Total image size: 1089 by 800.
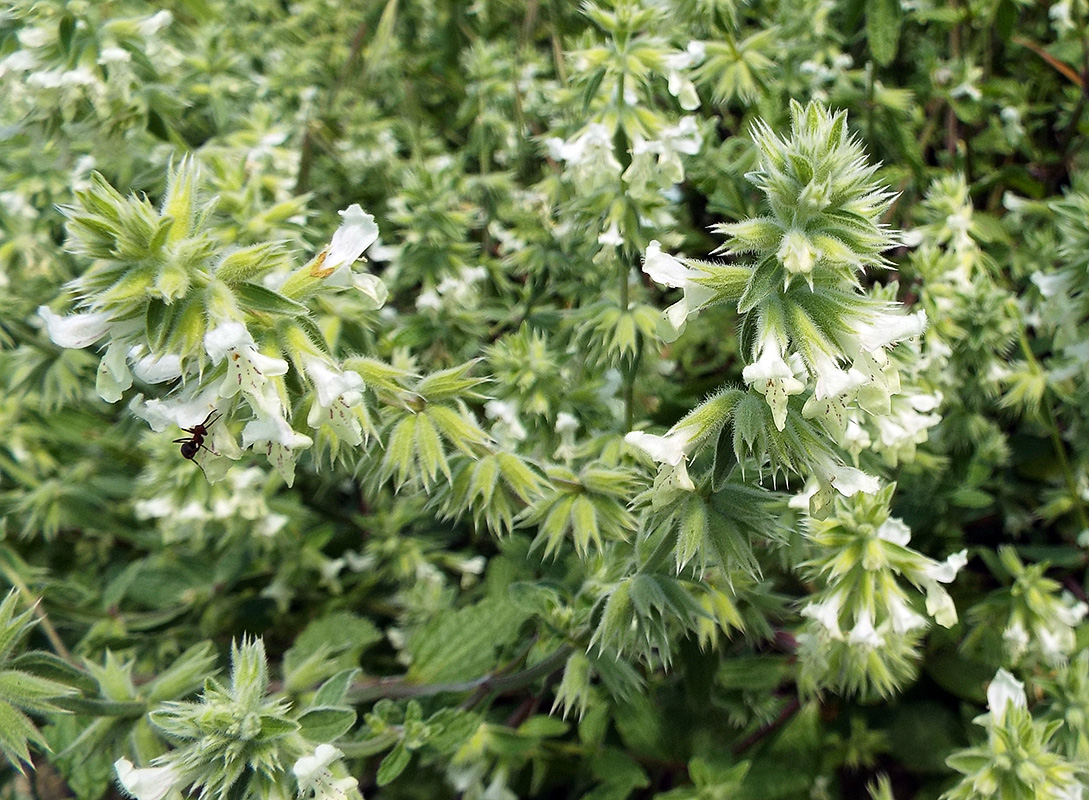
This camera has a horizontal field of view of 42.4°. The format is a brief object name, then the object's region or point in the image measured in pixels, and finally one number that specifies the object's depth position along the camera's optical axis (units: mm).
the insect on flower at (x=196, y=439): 200
